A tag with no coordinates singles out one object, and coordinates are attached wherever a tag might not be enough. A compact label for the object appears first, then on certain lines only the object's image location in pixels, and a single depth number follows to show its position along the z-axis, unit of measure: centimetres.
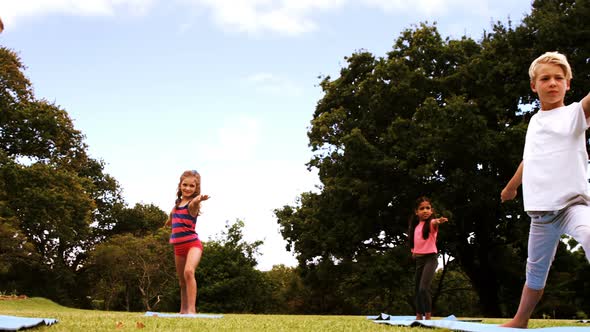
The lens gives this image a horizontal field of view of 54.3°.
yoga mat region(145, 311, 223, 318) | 746
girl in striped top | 812
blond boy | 427
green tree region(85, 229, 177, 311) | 3619
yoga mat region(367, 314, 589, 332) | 494
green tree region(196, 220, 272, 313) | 3102
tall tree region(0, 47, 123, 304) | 2681
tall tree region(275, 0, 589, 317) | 2005
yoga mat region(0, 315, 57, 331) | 395
